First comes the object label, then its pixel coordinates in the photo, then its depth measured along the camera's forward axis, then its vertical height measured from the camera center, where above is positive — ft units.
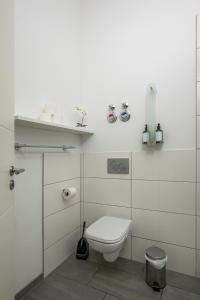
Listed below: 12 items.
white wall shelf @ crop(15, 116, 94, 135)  4.23 +0.64
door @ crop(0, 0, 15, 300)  3.02 +0.00
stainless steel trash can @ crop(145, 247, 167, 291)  4.91 -3.27
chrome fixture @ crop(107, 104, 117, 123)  6.51 +1.21
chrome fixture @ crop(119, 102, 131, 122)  6.27 +1.20
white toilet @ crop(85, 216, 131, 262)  4.69 -2.29
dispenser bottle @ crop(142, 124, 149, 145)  5.72 +0.38
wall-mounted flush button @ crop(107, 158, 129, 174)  6.27 -0.57
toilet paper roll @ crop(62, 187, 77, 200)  5.93 -1.42
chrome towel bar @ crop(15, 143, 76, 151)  4.42 +0.08
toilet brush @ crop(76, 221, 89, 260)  6.22 -3.44
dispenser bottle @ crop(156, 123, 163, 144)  5.54 +0.39
